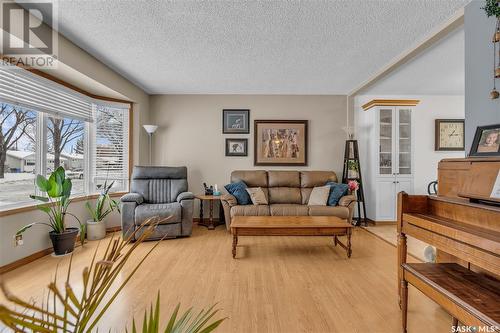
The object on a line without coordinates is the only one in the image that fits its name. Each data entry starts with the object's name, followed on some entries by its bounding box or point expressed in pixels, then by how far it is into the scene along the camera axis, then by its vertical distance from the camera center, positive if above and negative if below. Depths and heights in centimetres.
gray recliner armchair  354 -54
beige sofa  407 -33
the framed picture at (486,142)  180 +19
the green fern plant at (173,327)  57 -39
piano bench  121 -70
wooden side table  422 -96
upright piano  127 -42
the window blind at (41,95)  267 +88
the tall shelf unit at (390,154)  454 +23
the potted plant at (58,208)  281 -52
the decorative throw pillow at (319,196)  413 -50
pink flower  429 -32
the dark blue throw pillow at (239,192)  415 -44
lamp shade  439 +66
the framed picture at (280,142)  484 +46
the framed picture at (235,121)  485 +87
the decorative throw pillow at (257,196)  419 -51
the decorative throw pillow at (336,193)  405 -44
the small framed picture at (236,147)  486 +36
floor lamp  439 +65
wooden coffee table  295 -75
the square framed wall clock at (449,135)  473 +61
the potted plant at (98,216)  361 -76
